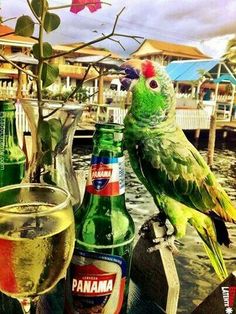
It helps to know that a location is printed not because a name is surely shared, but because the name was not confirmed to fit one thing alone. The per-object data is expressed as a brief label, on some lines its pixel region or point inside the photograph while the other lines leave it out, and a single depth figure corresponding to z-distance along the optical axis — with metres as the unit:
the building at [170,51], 19.88
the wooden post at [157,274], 0.57
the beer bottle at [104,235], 0.50
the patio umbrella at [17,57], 6.33
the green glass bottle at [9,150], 0.60
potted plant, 0.50
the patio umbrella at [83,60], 6.96
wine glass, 0.40
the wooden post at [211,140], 7.24
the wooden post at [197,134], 9.43
